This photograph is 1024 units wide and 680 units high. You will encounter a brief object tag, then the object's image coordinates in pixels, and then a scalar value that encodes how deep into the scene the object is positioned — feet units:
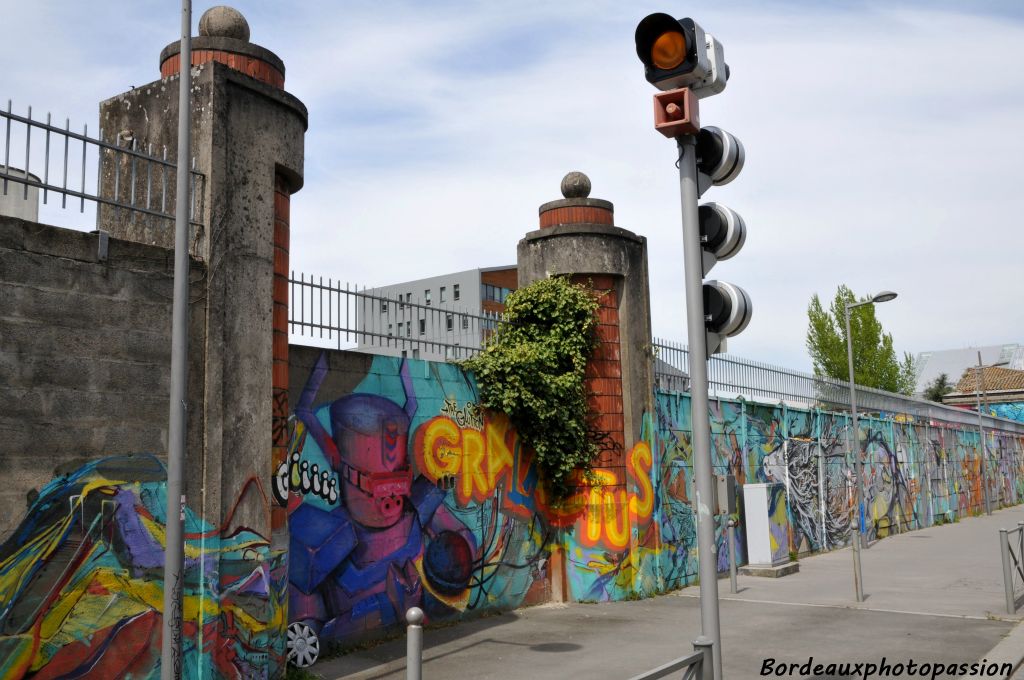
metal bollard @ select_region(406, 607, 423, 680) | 15.16
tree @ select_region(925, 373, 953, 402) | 232.84
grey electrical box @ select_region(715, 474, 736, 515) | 21.76
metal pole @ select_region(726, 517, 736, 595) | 45.08
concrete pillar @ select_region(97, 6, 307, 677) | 24.88
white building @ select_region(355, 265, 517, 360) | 34.99
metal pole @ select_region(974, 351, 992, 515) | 108.88
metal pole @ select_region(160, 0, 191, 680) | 19.26
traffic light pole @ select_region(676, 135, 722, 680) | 17.74
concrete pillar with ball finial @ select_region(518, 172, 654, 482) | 44.39
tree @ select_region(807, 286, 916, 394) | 180.04
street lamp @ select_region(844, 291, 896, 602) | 42.19
